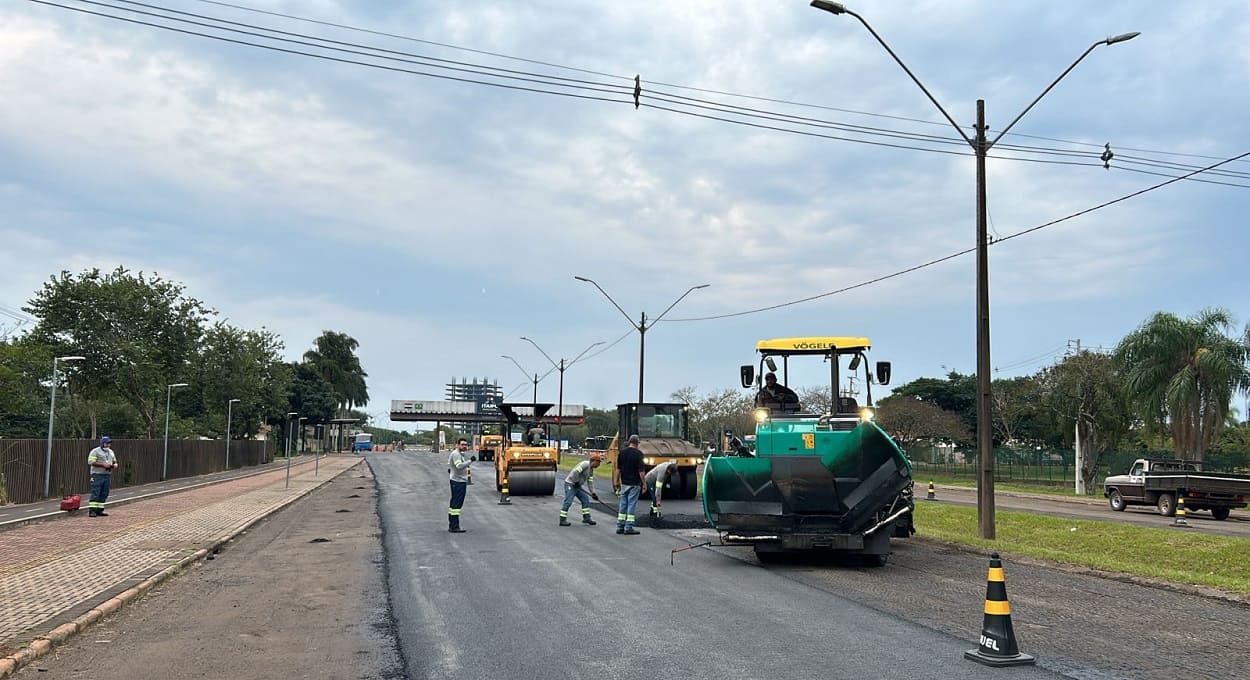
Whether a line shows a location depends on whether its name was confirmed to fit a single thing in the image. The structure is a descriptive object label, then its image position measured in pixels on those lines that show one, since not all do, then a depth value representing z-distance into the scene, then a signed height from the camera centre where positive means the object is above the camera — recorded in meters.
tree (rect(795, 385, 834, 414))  56.28 +2.10
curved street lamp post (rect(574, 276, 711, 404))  38.16 +3.35
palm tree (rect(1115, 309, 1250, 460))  36.16 +2.35
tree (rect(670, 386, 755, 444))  78.75 +1.15
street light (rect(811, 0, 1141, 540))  16.12 +1.36
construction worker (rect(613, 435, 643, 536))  16.80 -1.03
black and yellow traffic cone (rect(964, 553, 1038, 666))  6.97 -1.47
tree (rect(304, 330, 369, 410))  112.94 +6.45
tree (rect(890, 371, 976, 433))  79.50 +3.19
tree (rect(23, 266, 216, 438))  40.31 +3.65
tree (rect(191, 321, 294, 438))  57.06 +2.28
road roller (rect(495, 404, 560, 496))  27.05 -1.31
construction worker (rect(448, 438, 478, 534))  17.41 -1.16
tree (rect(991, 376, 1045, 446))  49.22 +1.61
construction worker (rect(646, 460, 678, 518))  18.82 -1.14
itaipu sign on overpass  110.48 +1.45
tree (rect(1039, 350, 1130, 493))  41.75 +1.24
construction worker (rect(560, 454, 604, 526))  18.62 -1.25
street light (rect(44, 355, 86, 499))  25.62 -1.60
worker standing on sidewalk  20.00 -1.29
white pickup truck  25.39 -1.42
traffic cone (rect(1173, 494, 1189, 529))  22.44 -2.00
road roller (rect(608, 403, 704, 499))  25.36 -0.35
